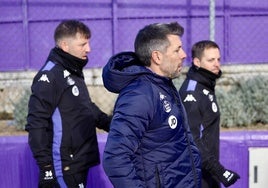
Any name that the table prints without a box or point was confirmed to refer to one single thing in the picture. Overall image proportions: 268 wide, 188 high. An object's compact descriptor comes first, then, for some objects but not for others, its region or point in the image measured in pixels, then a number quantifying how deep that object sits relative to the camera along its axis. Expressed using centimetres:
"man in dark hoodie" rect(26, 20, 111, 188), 721
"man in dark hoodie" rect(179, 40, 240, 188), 746
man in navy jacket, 510
